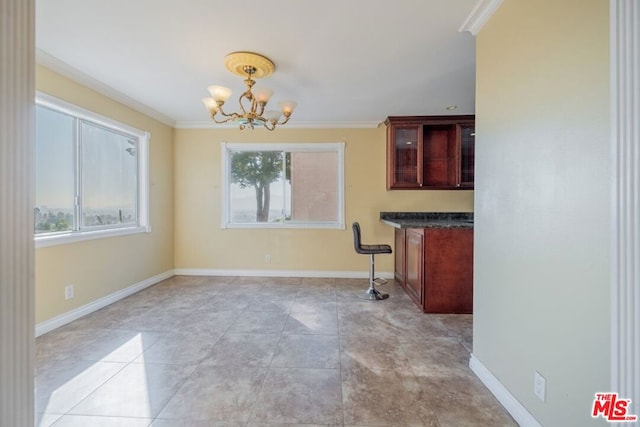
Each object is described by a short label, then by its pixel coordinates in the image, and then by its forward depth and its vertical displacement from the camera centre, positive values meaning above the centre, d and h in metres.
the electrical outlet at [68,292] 2.92 -0.84
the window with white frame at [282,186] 4.77 +0.41
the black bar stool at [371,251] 3.68 -0.53
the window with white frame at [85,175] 2.75 +0.40
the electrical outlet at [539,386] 1.40 -0.87
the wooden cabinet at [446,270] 3.19 -0.67
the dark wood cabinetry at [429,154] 4.36 +0.87
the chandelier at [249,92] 2.52 +1.06
